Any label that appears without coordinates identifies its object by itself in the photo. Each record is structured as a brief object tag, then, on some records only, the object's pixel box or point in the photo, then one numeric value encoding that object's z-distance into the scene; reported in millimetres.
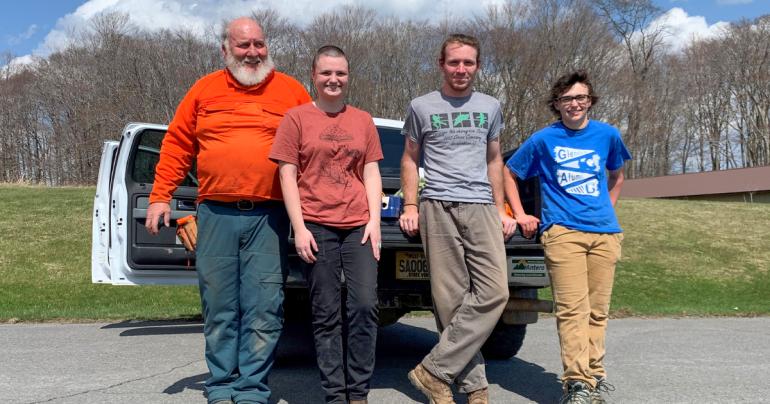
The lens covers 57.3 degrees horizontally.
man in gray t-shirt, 3564
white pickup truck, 4305
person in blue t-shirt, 3631
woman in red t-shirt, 3434
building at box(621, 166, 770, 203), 33969
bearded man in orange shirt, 3553
